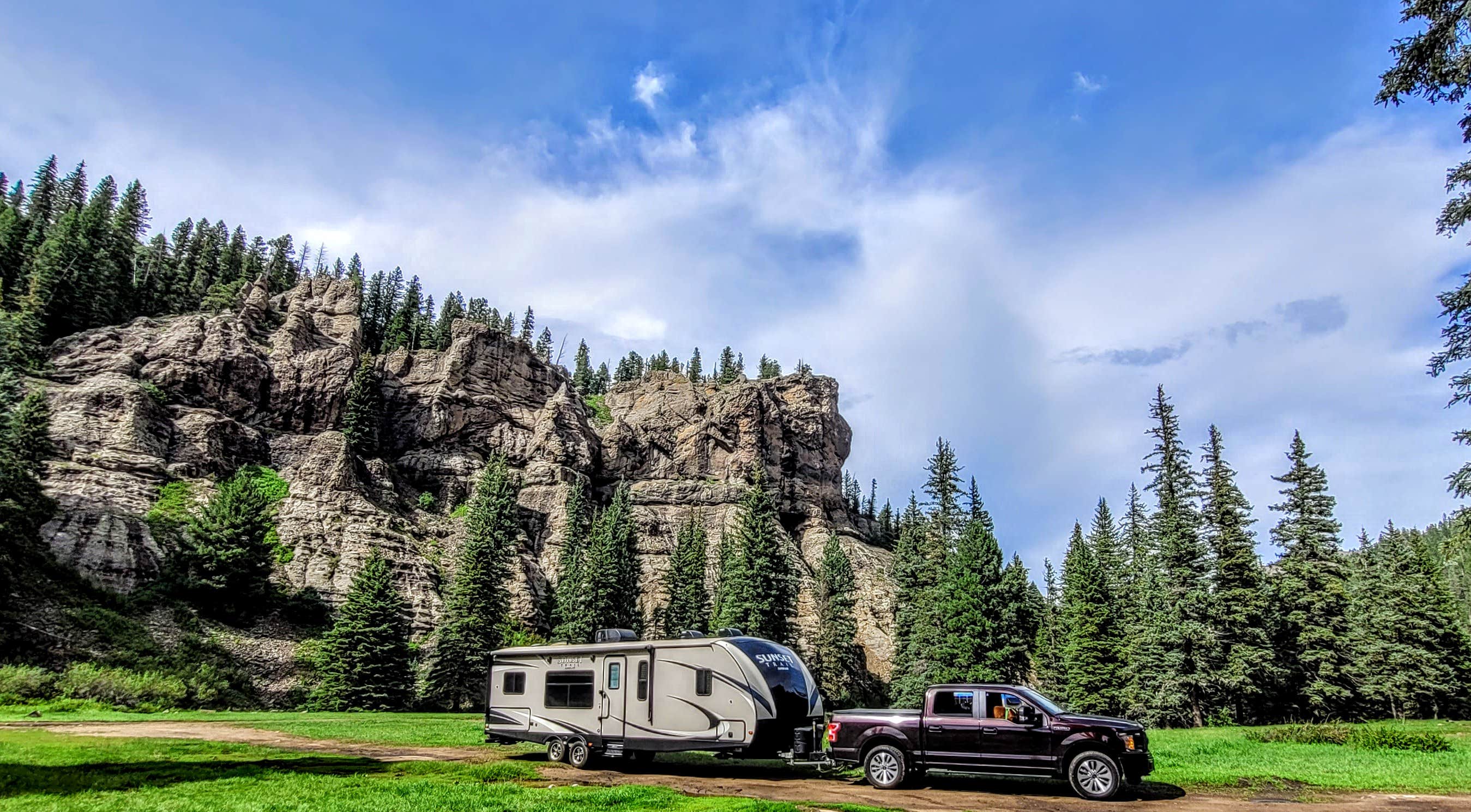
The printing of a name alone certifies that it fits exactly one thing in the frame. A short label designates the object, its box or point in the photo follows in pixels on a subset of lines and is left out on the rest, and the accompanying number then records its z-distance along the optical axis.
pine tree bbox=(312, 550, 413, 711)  43.06
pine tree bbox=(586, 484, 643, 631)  54.91
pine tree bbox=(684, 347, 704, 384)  155.31
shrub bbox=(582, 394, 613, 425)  129.25
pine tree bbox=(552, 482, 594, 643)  54.22
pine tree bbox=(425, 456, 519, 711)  48.53
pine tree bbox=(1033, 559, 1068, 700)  52.66
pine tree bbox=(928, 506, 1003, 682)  40.94
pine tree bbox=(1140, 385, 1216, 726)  36.19
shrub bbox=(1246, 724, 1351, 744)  22.23
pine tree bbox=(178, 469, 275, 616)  49.59
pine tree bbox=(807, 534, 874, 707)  60.59
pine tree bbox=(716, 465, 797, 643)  43.62
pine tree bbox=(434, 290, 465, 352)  115.62
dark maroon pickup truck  13.98
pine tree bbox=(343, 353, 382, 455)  79.31
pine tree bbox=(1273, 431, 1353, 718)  40.47
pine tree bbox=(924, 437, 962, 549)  54.31
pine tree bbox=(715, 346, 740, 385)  153.56
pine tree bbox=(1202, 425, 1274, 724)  35.94
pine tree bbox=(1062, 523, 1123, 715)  44.28
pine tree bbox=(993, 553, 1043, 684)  41.09
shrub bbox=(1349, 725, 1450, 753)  19.73
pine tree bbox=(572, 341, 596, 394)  160.25
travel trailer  17.31
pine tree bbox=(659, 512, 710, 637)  59.78
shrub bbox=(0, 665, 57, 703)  31.44
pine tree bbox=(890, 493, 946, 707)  46.08
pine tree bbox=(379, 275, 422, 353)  112.69
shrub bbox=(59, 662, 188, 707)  34.03
